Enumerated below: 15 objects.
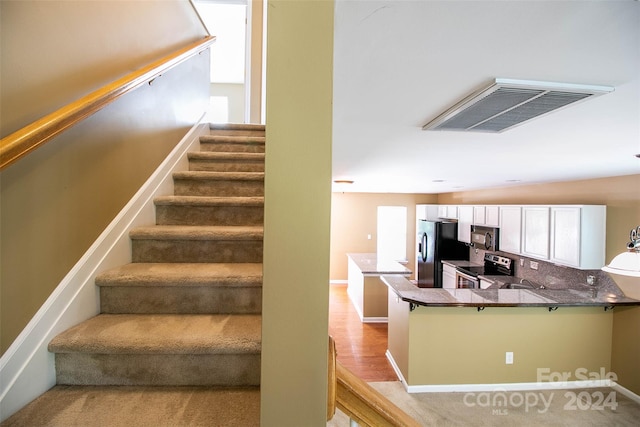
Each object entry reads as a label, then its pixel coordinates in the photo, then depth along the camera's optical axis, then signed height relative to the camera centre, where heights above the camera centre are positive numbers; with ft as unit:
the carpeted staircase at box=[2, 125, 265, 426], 2.85 -1.59
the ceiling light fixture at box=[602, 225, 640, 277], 5.65 -1.07
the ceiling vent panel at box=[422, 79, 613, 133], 3.31 +1.51
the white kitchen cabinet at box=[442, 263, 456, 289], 17.43 -4.40
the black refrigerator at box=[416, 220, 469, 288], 19.20 -2.64
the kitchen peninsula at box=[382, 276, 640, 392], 9.87 -4.76
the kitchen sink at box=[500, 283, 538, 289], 12.73 -3.54
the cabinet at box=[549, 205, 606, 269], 9.95 -0.87
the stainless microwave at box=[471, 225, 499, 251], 15.03 -1.56
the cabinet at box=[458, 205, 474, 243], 17.59 -0.77
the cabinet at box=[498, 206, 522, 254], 13.20 -0.88
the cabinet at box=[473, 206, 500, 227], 14.99 -0.27
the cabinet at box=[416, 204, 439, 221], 21.85 -0.16
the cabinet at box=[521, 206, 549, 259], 11.62 -0.89
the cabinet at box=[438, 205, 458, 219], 19.54 -0.05
